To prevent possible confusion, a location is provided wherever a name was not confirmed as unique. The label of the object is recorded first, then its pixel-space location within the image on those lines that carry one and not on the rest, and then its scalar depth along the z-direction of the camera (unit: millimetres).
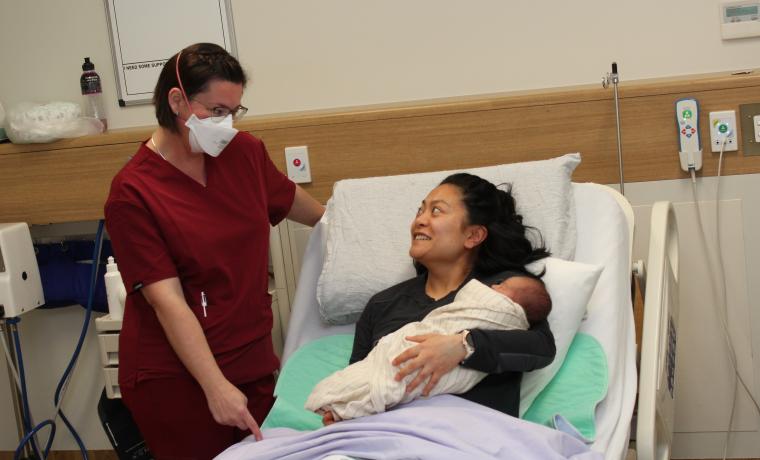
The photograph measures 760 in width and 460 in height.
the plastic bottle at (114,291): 2732
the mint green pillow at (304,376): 2061
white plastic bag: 2977
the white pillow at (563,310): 2014
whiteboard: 3002
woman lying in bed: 2135
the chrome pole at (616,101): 2557
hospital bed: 1878
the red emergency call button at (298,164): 2848
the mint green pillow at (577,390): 1900
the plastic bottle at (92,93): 3041
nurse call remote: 2590
